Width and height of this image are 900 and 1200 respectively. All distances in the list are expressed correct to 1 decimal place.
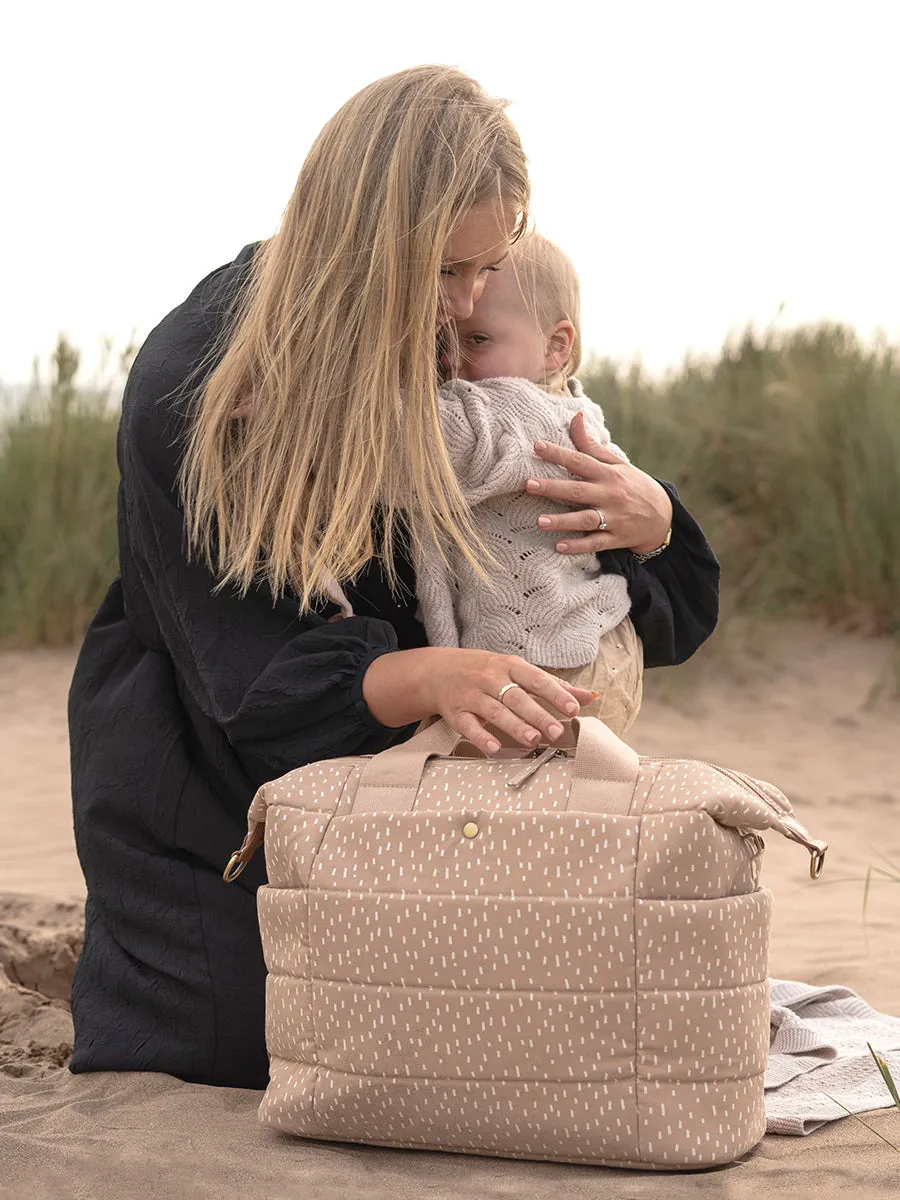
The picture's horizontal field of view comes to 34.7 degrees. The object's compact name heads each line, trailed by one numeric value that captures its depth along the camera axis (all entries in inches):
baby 85.5
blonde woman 77.2
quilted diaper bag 65.5
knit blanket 78.9
